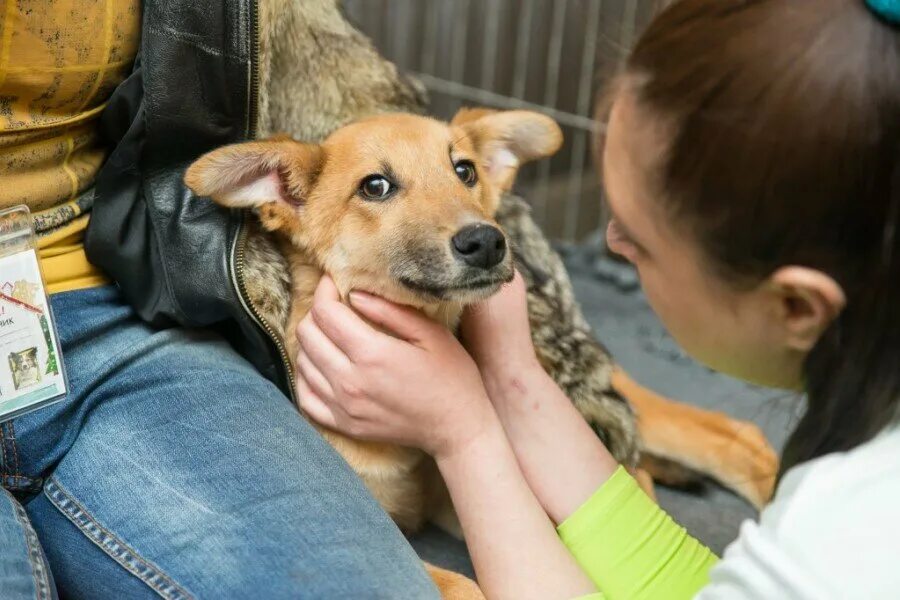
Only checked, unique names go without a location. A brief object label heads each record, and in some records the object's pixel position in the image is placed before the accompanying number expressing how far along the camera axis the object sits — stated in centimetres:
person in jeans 111
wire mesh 318
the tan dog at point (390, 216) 130
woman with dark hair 80
